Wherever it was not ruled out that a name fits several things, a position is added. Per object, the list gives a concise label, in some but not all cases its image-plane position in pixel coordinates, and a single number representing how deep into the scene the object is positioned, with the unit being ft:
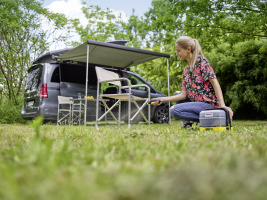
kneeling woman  10.57
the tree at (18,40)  27.04
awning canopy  19.85
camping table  20.26
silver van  19.30
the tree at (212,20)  21.81
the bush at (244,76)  27.02
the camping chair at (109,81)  13.56
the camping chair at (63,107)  19.06
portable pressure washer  9.19
